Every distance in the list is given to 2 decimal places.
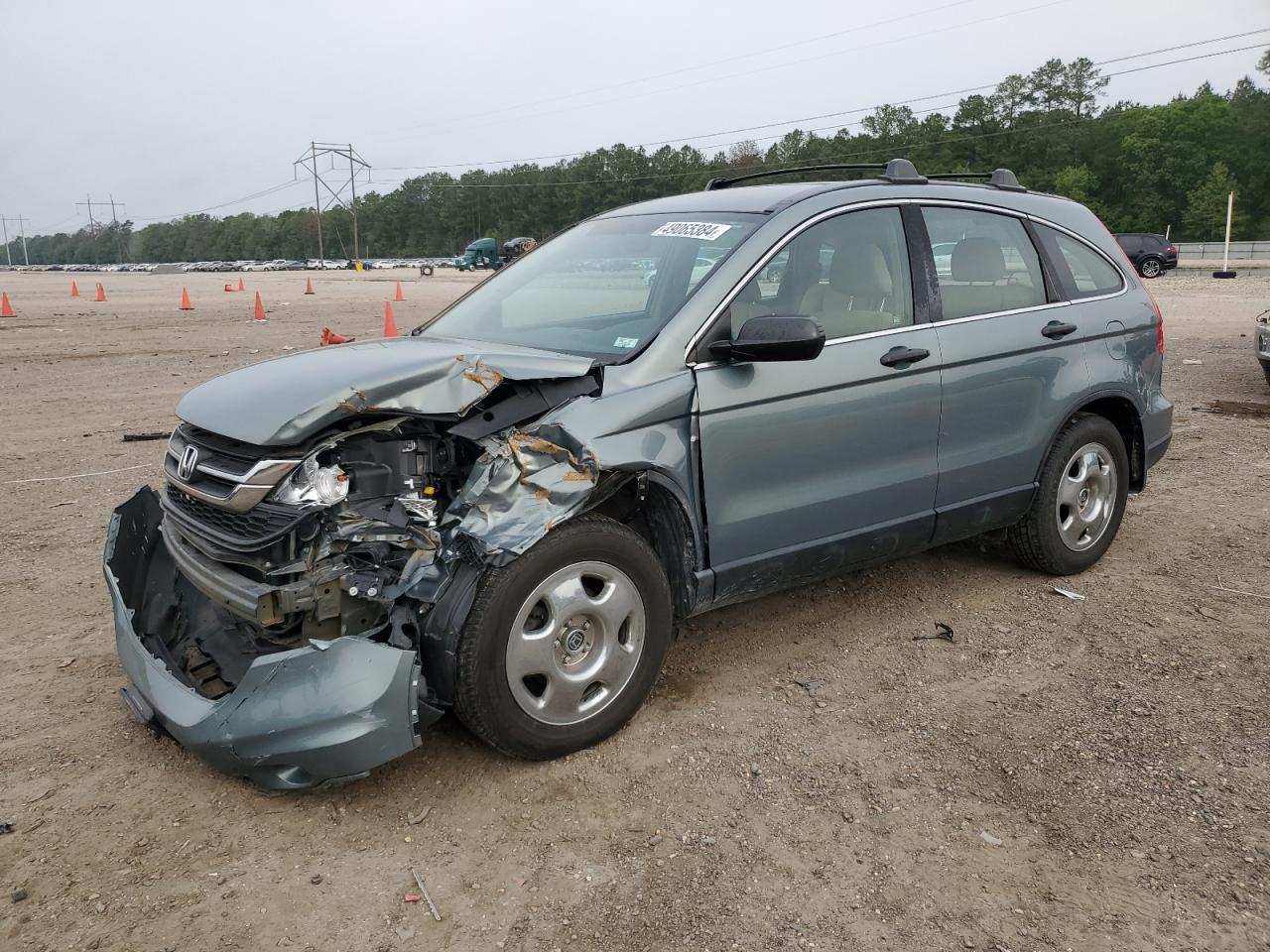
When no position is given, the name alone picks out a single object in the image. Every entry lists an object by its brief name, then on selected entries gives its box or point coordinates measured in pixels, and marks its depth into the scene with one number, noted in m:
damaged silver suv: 3.02
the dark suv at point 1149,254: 33.66
